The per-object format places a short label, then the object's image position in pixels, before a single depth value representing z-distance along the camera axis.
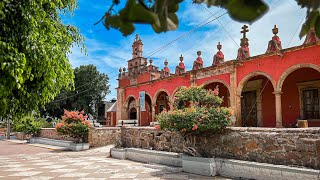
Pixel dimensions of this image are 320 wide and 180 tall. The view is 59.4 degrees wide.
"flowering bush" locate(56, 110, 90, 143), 13.43
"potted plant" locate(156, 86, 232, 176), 6.74
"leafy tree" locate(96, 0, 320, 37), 0.95
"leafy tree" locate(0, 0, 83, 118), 2.98
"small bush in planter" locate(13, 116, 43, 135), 20.20
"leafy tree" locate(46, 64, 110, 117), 33.00
